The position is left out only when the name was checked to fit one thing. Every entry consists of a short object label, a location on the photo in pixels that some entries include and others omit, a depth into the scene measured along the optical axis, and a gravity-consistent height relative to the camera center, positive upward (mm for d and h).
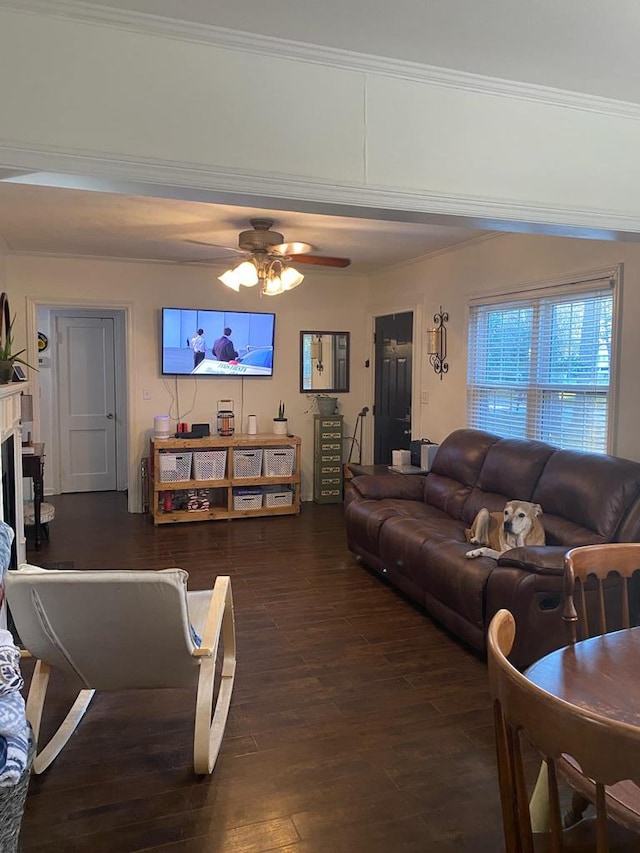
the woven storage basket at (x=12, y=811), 1648 -1154
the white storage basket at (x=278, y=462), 6520 -837
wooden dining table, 1201 -720
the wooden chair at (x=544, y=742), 925 -555
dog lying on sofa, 3596 -847
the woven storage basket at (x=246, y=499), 6402 -1202
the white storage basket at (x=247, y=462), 6391 -833
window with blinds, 4102 +134
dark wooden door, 6461 -24
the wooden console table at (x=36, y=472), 5238 -776
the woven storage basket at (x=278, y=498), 6543 -1216
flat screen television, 6445 +403
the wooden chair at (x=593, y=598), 1188 -695
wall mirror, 7125 +224
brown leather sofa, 3133 -916
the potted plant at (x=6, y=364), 3412 +82
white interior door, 7520 -280
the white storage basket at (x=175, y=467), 6094 -846
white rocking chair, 2203 -949
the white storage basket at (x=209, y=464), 6230 -832
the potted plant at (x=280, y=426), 6770 -484
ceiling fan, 4422 +871
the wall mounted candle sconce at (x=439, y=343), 5727 +358
